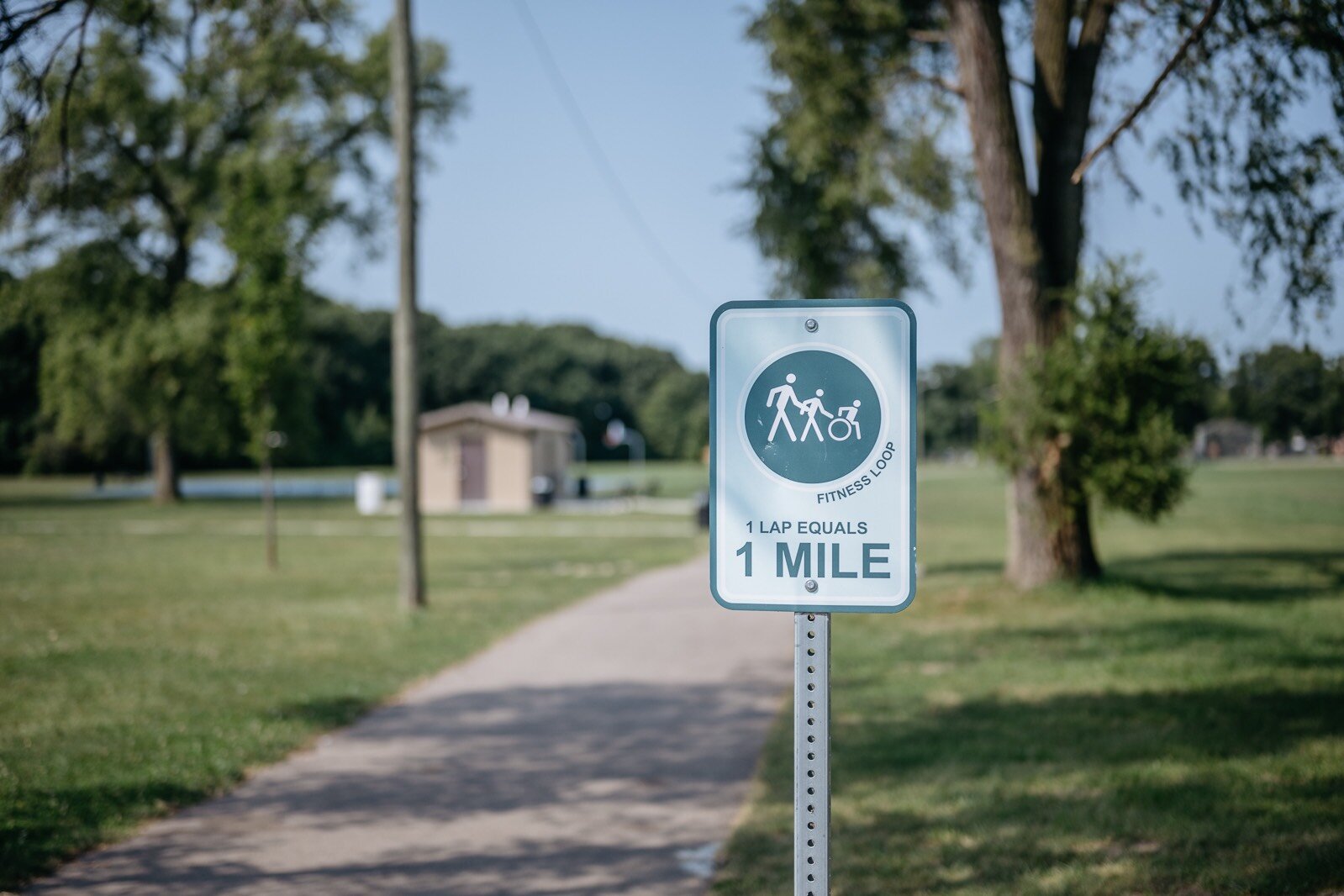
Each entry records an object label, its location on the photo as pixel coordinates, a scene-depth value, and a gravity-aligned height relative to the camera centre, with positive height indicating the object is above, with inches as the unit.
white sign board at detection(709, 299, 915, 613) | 96.3 +0.0
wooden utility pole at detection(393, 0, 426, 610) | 528.1 +56.4
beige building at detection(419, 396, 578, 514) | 1737.2 -5.2
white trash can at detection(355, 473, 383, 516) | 1637.6 -52.8
